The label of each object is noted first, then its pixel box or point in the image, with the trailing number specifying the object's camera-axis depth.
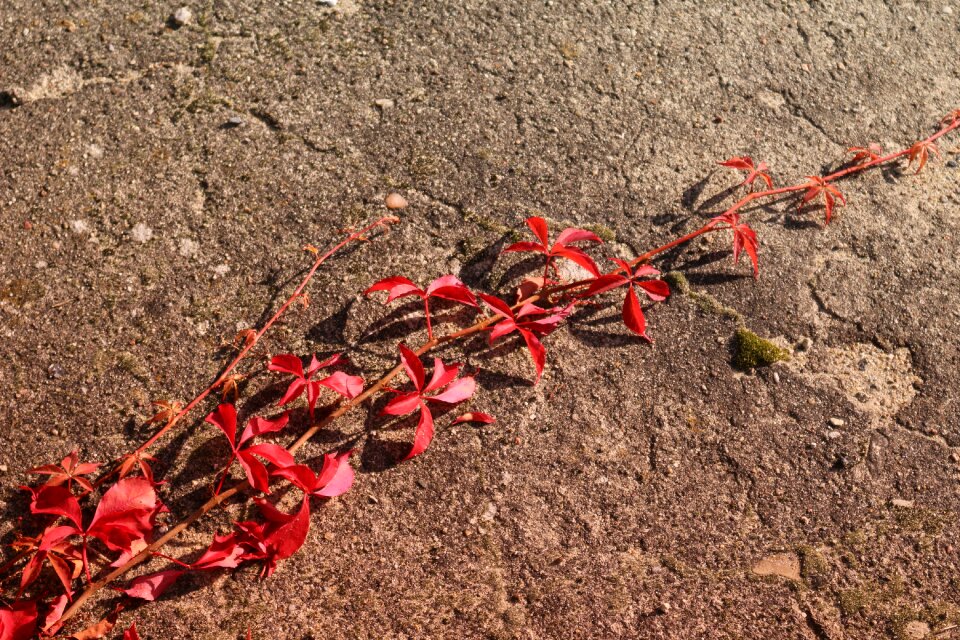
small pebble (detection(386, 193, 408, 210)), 1.02
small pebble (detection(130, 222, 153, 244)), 1.00
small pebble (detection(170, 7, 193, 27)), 1.09
